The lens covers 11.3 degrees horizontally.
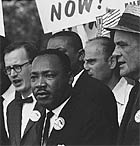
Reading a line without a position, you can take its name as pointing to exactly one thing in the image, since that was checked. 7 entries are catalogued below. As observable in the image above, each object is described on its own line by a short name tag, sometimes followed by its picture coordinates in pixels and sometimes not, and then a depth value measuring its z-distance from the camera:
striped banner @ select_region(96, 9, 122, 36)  4.15
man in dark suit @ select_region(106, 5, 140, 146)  4.02
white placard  4.29
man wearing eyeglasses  4.52
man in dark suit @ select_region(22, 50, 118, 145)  4.17
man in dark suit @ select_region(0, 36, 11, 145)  4.66
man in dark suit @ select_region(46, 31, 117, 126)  4.20
